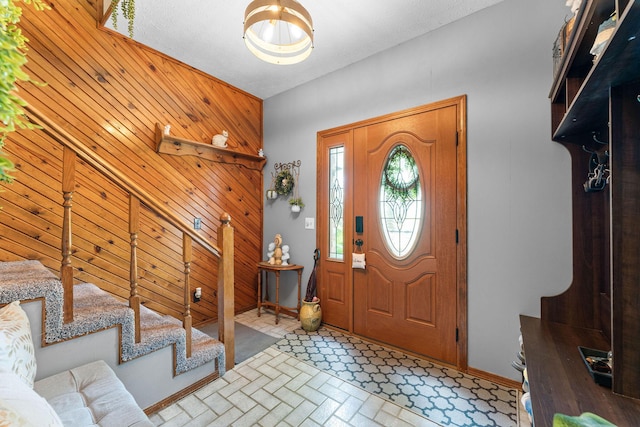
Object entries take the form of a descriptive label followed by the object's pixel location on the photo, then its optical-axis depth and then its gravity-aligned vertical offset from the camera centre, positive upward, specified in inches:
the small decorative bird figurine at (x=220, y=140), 126.6 +36.4
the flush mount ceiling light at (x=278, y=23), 62.7 +47.8
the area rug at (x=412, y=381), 69.6 -50.7
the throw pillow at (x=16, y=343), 40.9 -21.1
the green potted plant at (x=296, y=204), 133.0 +6.2
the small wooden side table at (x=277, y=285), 128.6 -34.6
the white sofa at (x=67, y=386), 37.8 -33.6
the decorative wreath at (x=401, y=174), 100.3 +16.5
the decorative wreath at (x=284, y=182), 136.6 +17.5
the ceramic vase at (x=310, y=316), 117.1 -43.8
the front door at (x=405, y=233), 91.2 -6.1
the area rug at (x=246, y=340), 99.2 -50.6
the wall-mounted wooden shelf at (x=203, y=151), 110.1 +30.2
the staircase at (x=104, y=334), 55.1 -28.9
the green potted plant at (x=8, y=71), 22.8 +12.8
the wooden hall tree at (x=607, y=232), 35.9 -2.0
